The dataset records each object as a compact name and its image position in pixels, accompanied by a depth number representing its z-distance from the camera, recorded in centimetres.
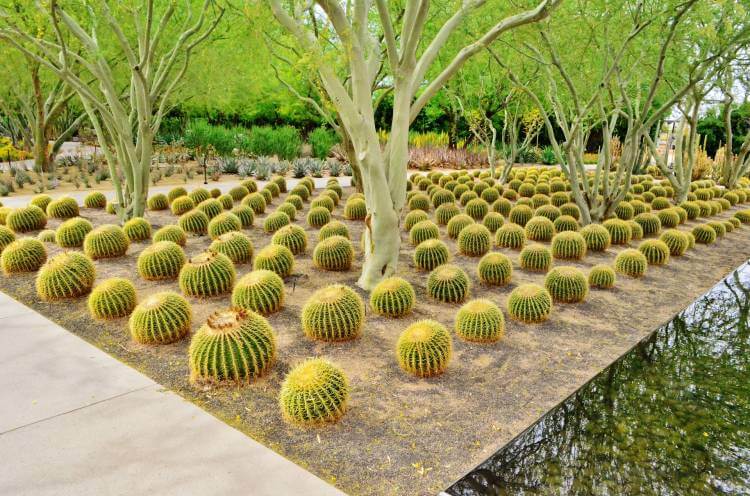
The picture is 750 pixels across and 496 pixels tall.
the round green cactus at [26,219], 977
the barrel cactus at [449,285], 673
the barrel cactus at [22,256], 749
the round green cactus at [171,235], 877
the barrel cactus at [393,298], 616
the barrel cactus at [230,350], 457
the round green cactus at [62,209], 1110
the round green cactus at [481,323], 552
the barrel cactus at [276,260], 734
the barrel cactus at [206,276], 663
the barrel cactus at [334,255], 785
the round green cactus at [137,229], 944
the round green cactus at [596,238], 953
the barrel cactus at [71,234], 878
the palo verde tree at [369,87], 586
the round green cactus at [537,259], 816
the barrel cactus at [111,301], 591
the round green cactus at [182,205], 1177
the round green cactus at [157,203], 1256
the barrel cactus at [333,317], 544
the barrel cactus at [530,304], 608
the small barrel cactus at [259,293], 604
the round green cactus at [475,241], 885
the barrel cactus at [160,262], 727
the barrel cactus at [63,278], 647
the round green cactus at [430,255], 802
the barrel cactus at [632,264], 803
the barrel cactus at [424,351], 477
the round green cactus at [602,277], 744
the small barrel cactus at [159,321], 528
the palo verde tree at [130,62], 890
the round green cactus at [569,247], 885
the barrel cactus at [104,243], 825
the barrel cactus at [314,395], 399
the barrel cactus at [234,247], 801
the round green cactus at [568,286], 677
